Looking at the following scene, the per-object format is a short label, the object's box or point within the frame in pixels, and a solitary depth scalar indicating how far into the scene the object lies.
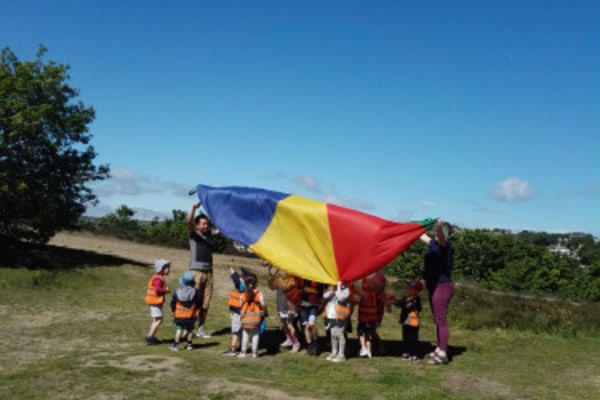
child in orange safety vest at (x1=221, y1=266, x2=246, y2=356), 9.70
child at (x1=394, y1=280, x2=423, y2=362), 9.62
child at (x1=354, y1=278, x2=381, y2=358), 9.65
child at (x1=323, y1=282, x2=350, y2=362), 9.19
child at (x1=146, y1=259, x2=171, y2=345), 10.33
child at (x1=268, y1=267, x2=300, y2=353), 9.95
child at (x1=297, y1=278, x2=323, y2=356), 9.70
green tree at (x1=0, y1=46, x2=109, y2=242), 19.56
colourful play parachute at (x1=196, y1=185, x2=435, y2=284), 9.24
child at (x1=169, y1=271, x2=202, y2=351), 9.86
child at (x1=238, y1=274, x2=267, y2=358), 9.44
